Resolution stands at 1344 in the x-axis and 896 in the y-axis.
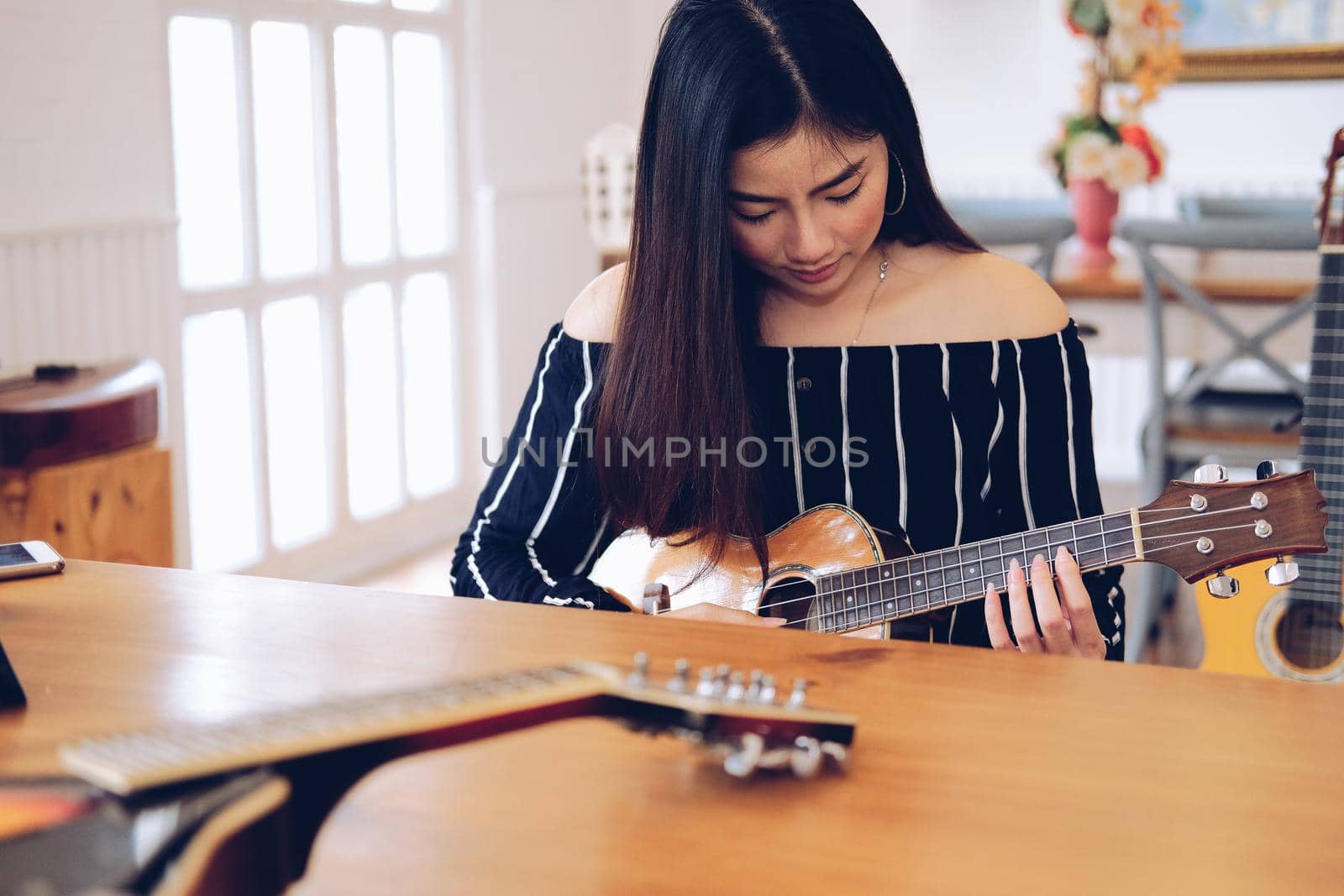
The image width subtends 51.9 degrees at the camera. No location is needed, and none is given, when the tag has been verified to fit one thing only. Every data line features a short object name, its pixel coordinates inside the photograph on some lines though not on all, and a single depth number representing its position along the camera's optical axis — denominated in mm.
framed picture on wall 4246
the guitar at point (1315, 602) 1821
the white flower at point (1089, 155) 3256
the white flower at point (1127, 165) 3229
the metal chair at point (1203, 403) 2809
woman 1220
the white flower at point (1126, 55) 3402
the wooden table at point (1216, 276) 2900
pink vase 3389
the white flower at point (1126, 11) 3283
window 2982
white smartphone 923
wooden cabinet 1902
